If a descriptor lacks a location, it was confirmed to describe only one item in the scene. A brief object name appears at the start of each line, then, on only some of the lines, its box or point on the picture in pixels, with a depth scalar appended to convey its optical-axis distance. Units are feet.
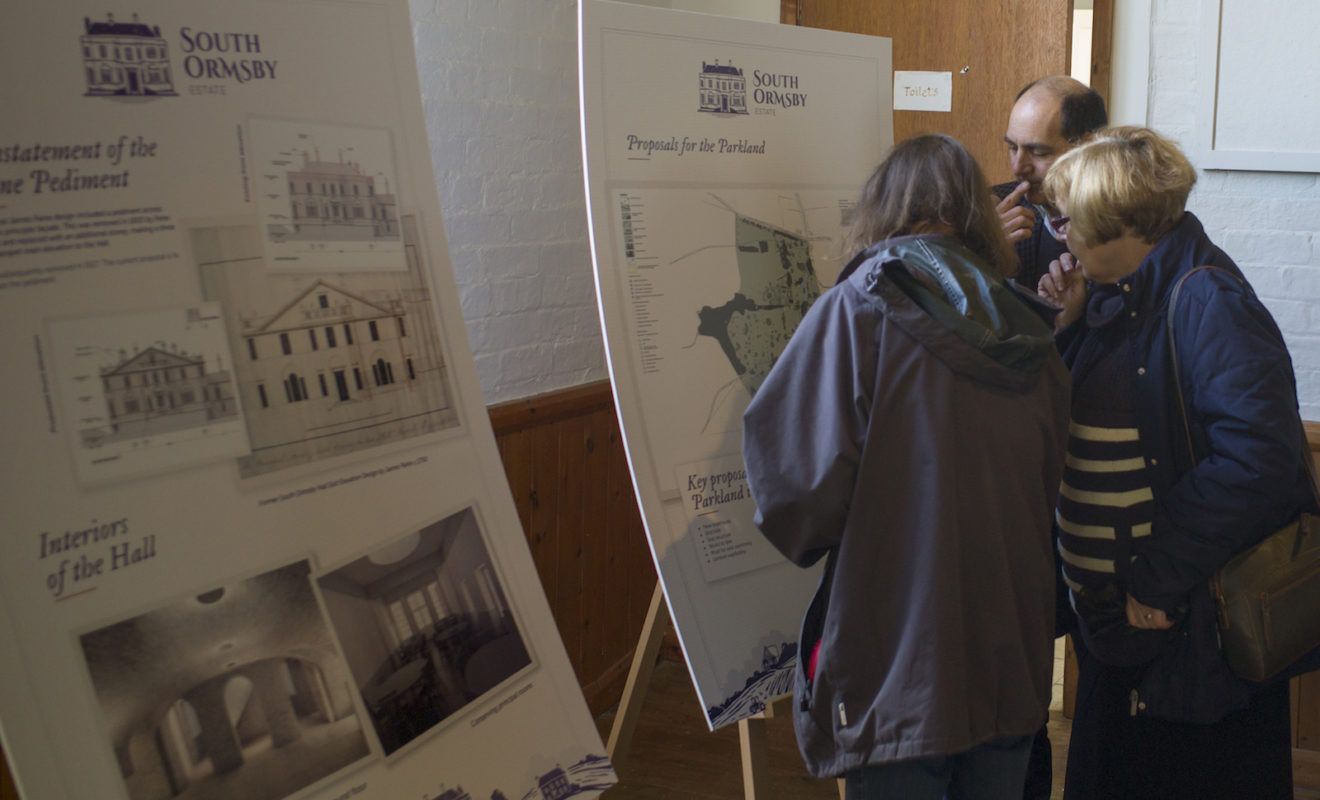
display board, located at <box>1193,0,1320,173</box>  8.04
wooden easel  6.24
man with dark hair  6.62
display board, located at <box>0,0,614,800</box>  3.19
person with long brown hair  4.20
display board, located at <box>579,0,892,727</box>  5.40
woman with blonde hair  4.72
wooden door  9.22
